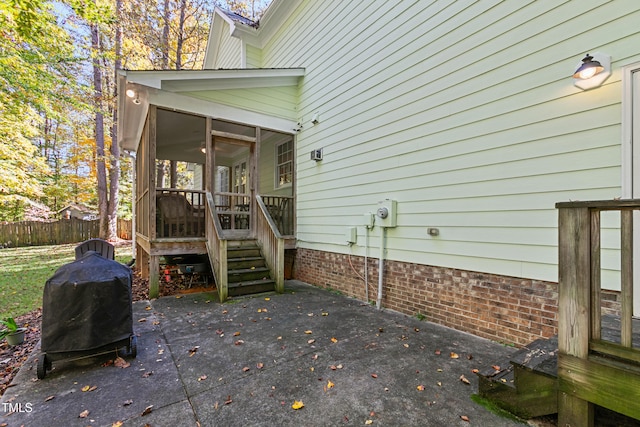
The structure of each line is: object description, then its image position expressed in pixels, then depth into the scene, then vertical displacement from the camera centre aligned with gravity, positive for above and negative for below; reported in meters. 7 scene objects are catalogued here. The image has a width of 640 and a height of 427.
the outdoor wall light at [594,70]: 2.56 +1.31
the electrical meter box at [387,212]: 4.54 +0.04
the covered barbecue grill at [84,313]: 2.64 -0.96
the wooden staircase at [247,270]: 5.43 -1.11
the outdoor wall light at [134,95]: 5.28 +2.24
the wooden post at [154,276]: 5.39 -1.18
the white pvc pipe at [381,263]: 4.73 -0.81
